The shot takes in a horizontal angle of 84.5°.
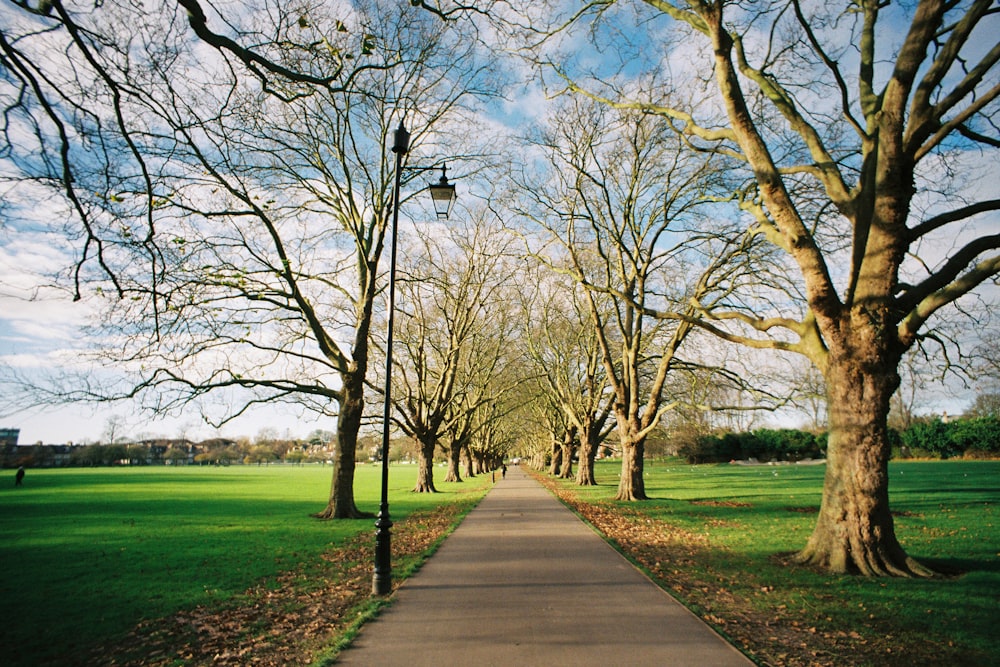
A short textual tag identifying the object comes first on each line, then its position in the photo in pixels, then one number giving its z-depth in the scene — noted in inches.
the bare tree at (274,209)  196.7
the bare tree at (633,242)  729.6
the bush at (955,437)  1726.0
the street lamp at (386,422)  298.8
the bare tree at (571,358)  1195.9
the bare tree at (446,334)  1053.2
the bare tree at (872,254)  319.9
